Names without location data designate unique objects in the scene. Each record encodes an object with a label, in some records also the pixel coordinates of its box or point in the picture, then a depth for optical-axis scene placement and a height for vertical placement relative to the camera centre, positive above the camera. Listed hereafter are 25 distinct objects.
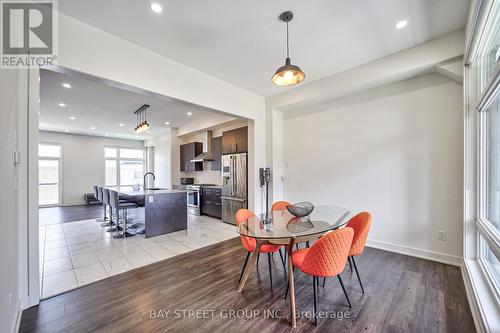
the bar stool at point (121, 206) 4.11 -0.80
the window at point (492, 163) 1.94 +0.03
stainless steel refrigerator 4.88 -0.46
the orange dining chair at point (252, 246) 2.35 -0.93
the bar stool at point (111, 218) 4.57 -1.21
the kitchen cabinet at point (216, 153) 6.21 +0.42
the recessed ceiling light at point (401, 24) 2.34 +1.64
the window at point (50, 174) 7.85 -0.28
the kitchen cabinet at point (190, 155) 7.19 +0.43
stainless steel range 6.29 -1.01
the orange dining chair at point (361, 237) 2.15 -0.75
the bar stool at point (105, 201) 4.77 -0.83
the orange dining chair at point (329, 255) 1.73 -0.77
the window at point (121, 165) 9.30 +0.07
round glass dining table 1.91 -0.66
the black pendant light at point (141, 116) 5.11 +1.50
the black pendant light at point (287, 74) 2.09 +0.98
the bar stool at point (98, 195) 5.35 -0.77
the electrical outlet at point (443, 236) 2.86 -0.98
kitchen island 4.08 -0.92
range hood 6.71 +0.58
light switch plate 1.76 +0.09
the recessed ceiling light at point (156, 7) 2.07 +1.64
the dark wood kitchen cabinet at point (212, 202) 5.70 -1.03
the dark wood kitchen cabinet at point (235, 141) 5.06 +0.66
